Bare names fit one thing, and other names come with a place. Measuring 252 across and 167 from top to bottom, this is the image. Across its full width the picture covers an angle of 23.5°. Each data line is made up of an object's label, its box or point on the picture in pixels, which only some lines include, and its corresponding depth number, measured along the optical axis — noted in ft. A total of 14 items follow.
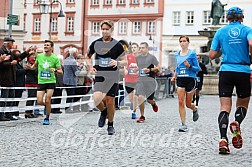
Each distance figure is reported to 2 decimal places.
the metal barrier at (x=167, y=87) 85.97
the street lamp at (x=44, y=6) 98.07
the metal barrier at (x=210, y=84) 109.90
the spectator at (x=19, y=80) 47.21
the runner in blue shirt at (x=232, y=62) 26.21
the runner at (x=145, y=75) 45.01
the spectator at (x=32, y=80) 49.21
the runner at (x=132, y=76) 46.65
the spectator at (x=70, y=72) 55.31
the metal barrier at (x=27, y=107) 44.52
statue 122.21
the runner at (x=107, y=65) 33.19
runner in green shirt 41.70
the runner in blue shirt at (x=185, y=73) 36.88
